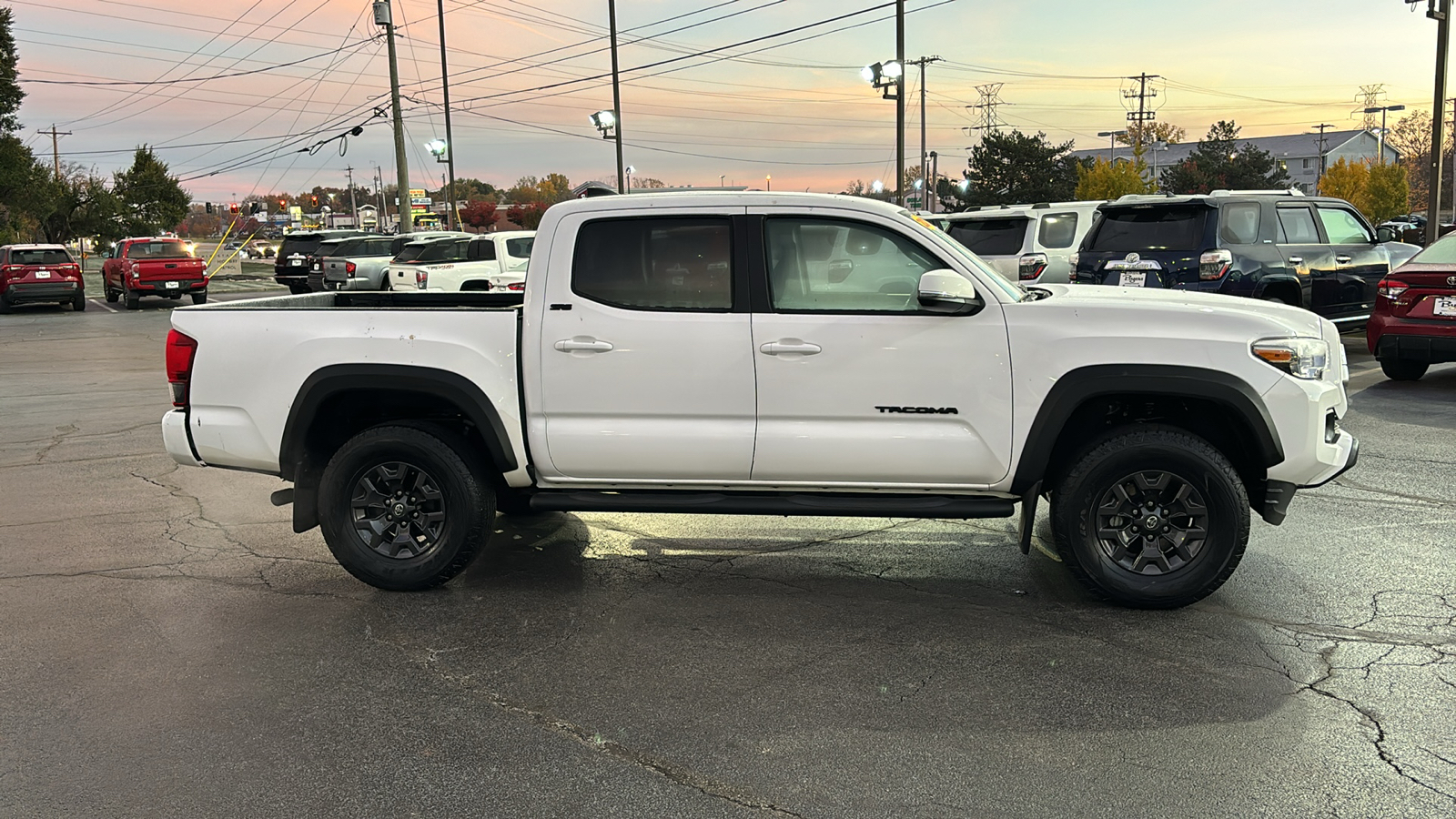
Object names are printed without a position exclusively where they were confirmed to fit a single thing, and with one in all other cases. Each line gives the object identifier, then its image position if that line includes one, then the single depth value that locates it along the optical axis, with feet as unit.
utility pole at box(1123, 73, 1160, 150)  319.47
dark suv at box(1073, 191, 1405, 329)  38.55
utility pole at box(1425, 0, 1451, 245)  67.31
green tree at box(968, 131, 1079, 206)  230.07
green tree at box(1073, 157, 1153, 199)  205.98
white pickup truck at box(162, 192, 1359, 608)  15.87
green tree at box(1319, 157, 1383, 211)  204.23
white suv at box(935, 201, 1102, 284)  46.32
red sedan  34.14
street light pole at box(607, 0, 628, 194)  112.16
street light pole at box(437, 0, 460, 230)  149.81
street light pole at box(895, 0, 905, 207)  90.99
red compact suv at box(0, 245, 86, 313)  89.35
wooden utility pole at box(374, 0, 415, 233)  119.55
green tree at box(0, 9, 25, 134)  139.23
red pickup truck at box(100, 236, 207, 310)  90.94
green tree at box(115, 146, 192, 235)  239.30
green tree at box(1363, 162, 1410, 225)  205.57
